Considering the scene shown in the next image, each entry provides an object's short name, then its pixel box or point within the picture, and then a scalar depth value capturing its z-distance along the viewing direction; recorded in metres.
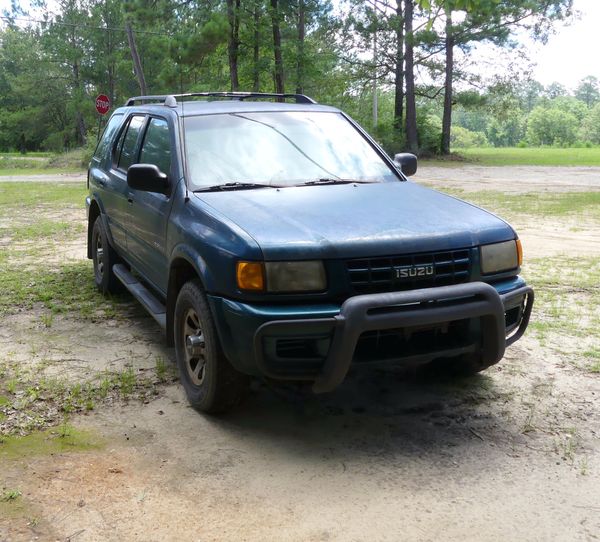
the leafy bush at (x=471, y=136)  93.55
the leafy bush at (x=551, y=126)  99.01
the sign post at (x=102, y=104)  28.39
